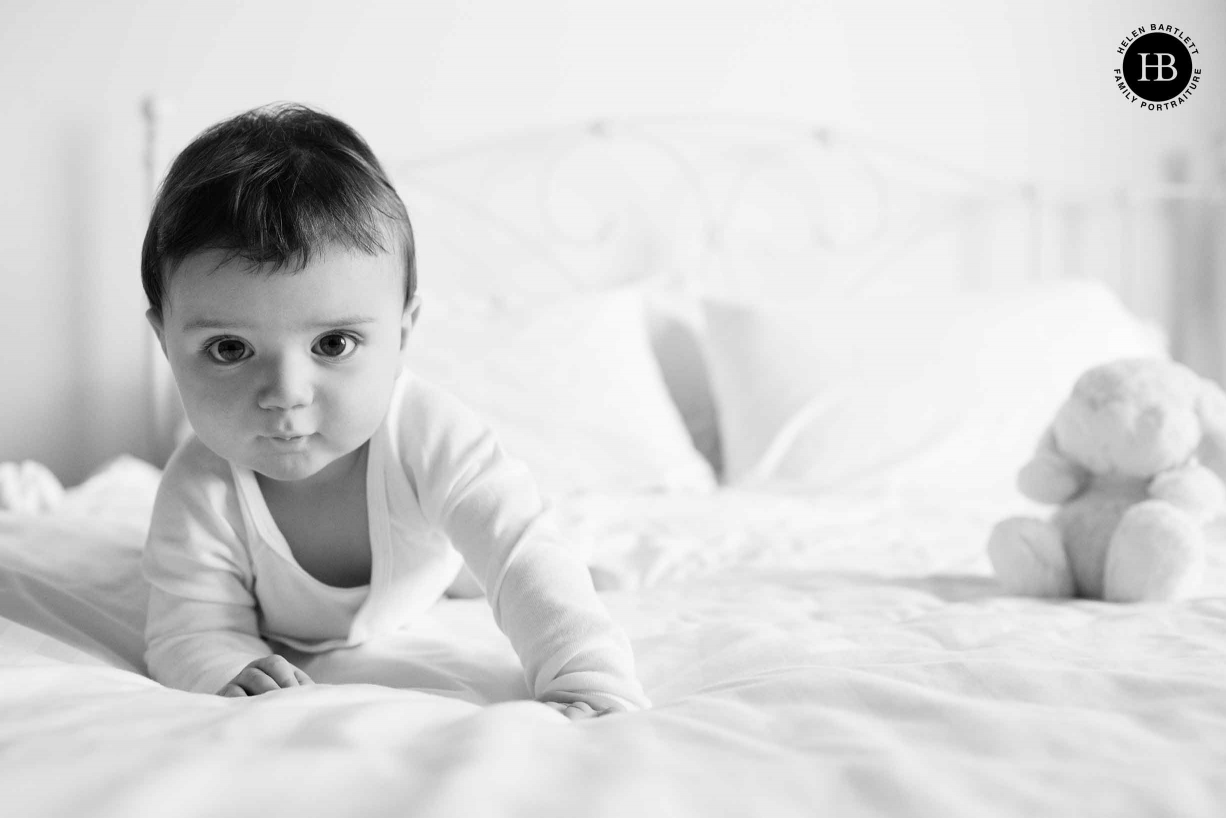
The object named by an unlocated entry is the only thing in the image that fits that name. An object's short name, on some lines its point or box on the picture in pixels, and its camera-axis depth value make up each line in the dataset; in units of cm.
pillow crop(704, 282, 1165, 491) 187
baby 78
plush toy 100
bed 45
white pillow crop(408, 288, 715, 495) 186
